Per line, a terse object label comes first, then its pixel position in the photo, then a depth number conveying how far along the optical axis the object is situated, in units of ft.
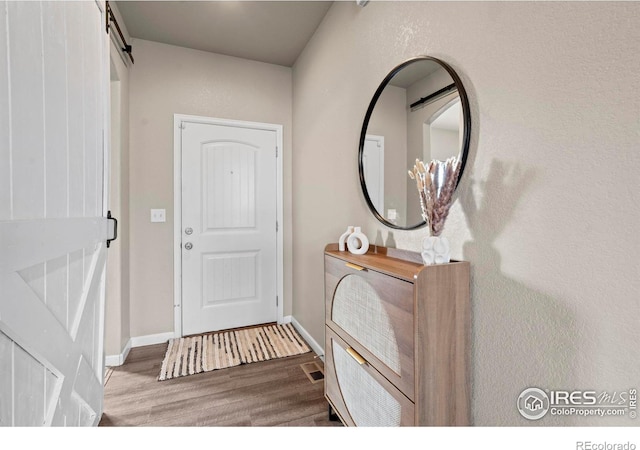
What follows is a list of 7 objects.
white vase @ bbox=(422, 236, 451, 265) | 3.27
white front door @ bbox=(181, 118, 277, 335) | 8.57
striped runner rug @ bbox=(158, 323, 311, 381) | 6.97
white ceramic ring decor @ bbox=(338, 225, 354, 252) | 5.11
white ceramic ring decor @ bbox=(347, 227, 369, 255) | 4.78
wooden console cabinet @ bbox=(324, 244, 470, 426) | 3.07
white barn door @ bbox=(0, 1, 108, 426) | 2.36
